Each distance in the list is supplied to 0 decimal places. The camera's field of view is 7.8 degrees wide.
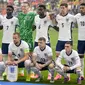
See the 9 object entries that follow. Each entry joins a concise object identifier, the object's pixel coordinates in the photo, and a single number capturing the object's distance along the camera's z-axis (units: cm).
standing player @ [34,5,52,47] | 1511
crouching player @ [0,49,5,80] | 1410
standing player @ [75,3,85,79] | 1478
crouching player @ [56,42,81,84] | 1373
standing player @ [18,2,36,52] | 1538
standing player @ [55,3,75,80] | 1492
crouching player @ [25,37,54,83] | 1399
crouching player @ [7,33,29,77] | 1423
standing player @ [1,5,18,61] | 1544
